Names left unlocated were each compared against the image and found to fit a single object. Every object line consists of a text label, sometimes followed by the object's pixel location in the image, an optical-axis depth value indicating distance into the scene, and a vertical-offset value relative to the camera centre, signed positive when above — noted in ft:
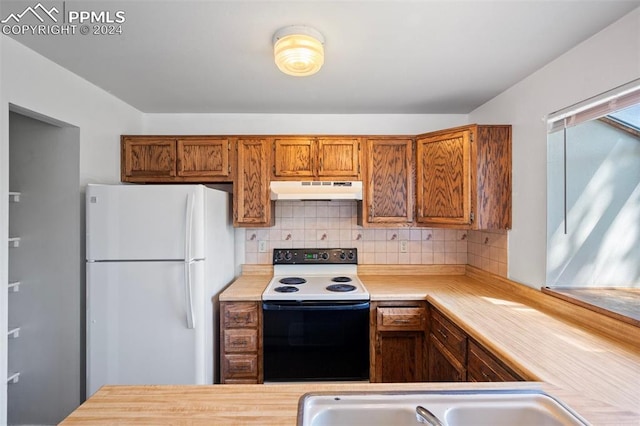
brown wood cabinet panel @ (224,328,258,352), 7.12 -2.97
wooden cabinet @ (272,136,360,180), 8.17 +1.49
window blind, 4.38 +1.74
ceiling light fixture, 4.59 +2.53
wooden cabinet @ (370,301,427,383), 7.17 -3.04
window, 5.00 +0.34
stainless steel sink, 2.85 -1.85
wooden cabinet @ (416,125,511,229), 7.00 +0.85
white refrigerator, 6.19 -1.49
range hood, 7.89 +0.61
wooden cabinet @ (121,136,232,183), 8.08 +1.43
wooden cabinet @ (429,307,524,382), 4.44 -2.49
